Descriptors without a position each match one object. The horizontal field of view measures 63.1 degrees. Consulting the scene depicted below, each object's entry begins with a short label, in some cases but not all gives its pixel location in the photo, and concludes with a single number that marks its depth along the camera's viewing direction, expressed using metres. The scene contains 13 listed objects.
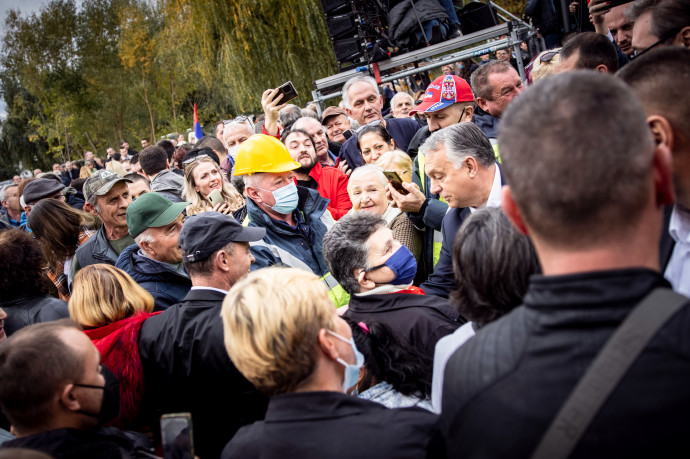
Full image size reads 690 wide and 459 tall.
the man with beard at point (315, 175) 5.10
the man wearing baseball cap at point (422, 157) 3.68
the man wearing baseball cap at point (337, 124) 6.90
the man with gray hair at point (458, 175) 3.26
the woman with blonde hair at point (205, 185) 5.09
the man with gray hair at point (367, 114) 5.88
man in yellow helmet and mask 4.11
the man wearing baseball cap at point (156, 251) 3.66
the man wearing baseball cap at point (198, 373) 2.65
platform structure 6.86
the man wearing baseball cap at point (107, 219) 4.32
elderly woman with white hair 4.13
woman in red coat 2.68
